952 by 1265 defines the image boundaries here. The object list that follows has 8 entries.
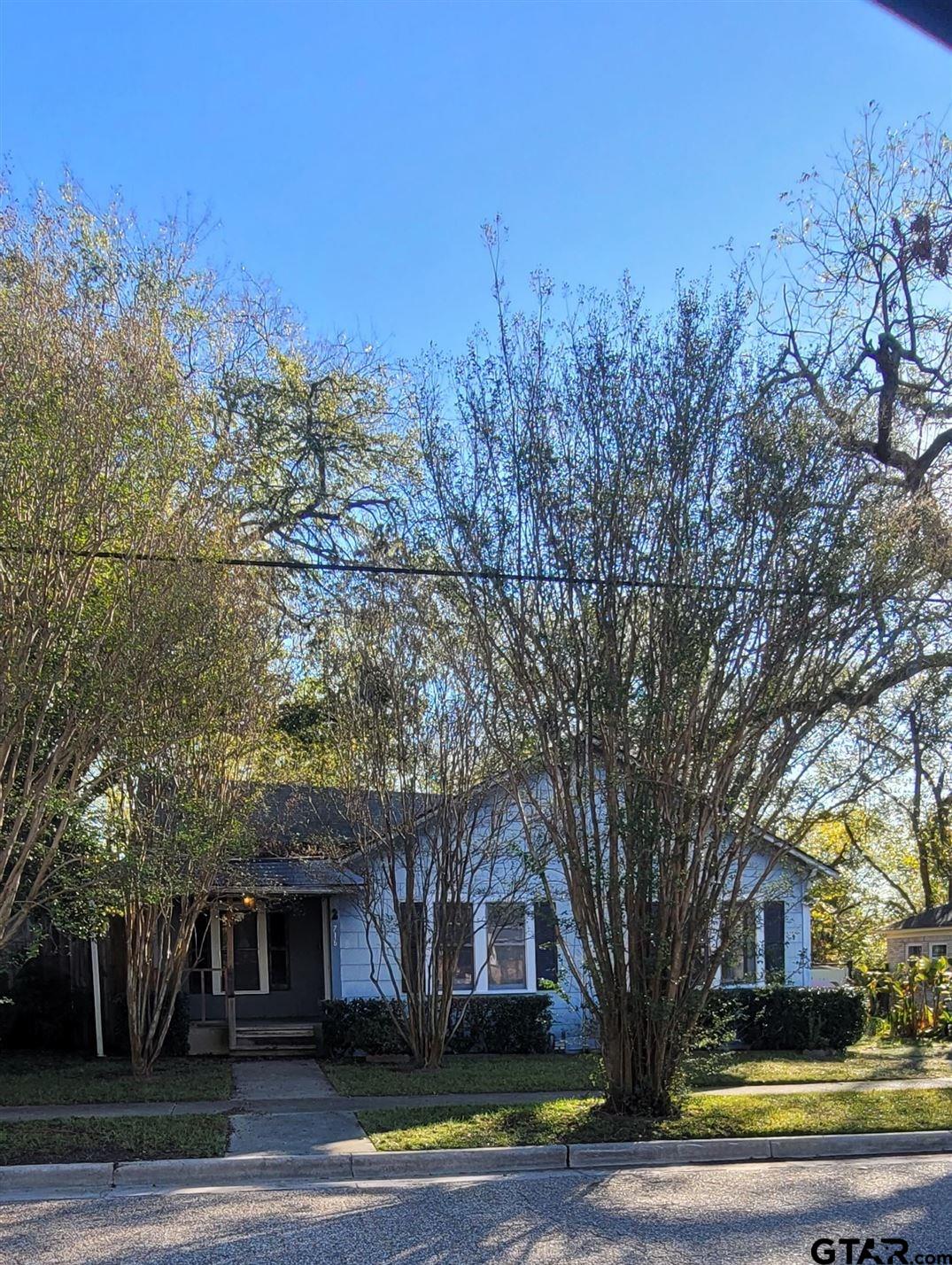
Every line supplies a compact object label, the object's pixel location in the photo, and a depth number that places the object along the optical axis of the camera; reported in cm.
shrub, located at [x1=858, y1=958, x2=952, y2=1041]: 1992
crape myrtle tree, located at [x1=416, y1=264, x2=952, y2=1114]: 973
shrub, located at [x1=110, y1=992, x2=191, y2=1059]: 1622
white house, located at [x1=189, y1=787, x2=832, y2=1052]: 1630
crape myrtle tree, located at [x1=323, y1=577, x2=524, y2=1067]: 1377
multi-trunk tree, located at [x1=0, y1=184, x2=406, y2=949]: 927
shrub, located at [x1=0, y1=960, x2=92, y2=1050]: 1786
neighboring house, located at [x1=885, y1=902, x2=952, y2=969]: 2914
